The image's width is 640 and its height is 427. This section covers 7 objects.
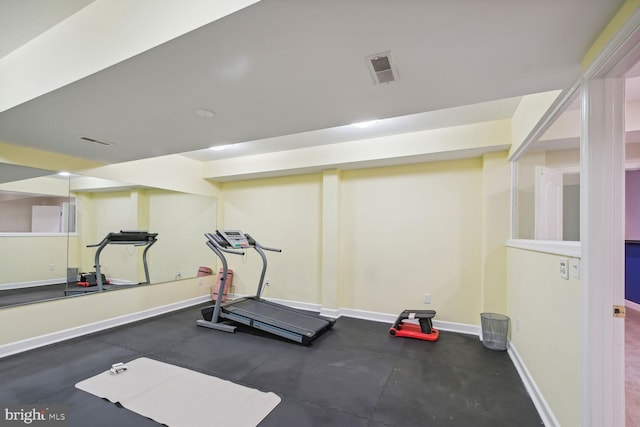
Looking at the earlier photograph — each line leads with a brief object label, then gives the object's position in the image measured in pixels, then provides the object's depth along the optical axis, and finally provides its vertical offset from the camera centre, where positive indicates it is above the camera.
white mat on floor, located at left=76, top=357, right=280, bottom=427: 2.06 -1.47
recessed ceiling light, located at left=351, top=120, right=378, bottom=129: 3.39 +1.15
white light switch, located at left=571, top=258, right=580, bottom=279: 1.64 -0.27
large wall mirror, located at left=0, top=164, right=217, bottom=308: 3.31 -0.24
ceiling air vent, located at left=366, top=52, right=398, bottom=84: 1.61 +0.91
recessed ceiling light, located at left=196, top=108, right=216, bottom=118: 2.37 +0.88
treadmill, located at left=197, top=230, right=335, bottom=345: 3.51 -1.35
